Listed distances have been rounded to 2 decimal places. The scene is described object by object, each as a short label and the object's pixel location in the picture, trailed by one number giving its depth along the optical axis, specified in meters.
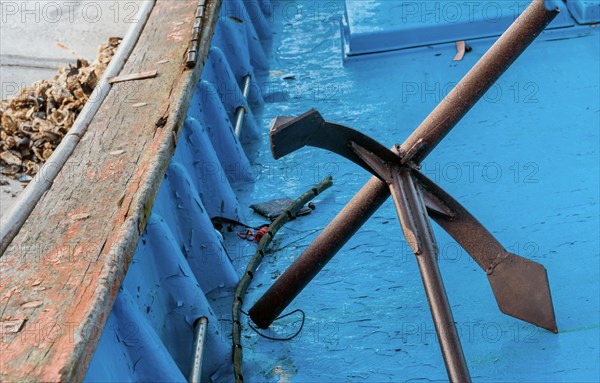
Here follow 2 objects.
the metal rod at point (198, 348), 2.20
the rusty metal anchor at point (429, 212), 1.96
